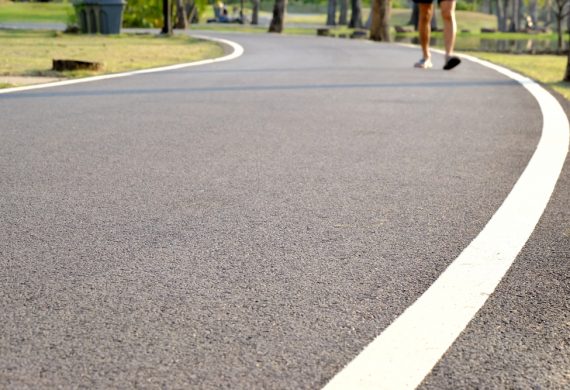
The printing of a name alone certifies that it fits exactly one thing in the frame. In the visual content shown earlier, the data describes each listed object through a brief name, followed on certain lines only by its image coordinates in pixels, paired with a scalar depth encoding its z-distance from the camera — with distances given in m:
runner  14.32
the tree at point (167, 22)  32.62
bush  48.28
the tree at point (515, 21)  74.38
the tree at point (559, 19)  37.06
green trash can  31.52
